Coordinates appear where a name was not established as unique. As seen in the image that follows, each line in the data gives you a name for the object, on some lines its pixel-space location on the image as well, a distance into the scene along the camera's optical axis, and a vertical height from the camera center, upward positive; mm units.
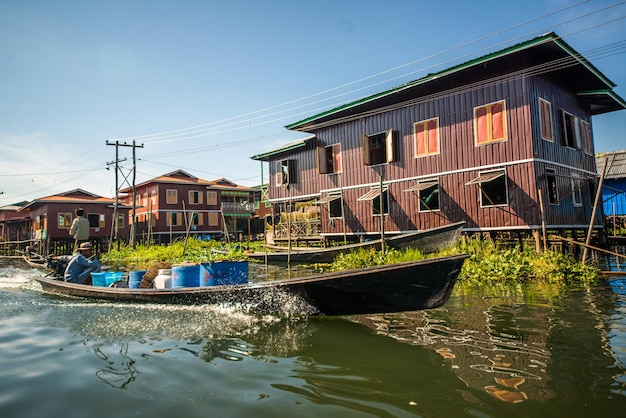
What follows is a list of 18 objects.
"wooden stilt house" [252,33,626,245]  12656 +3410
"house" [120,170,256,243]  36219 +3570
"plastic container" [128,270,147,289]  8898 -964
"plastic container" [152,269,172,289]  8484 -978
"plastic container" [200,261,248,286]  7879 -780
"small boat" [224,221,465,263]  12414 -360
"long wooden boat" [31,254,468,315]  5426 -925
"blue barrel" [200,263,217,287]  7855 -806
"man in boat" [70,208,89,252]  13492 +425
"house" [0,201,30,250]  40044 +2068
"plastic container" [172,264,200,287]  8117 -824
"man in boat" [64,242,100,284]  9727 -711
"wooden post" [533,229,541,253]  11605 -425
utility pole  27586 +5572
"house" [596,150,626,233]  23891 +2696
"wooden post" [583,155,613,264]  9395 +477
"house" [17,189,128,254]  30938 +2152
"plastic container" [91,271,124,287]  9555 -1011
